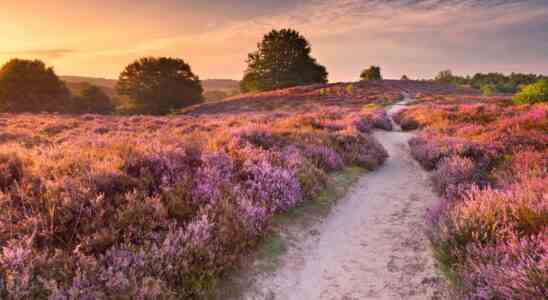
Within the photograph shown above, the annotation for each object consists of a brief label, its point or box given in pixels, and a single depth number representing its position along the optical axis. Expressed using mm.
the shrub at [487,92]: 49331
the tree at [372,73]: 92750
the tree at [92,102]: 52534
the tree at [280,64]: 68375
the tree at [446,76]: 115175
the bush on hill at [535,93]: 21188
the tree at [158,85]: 51750
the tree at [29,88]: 46344
